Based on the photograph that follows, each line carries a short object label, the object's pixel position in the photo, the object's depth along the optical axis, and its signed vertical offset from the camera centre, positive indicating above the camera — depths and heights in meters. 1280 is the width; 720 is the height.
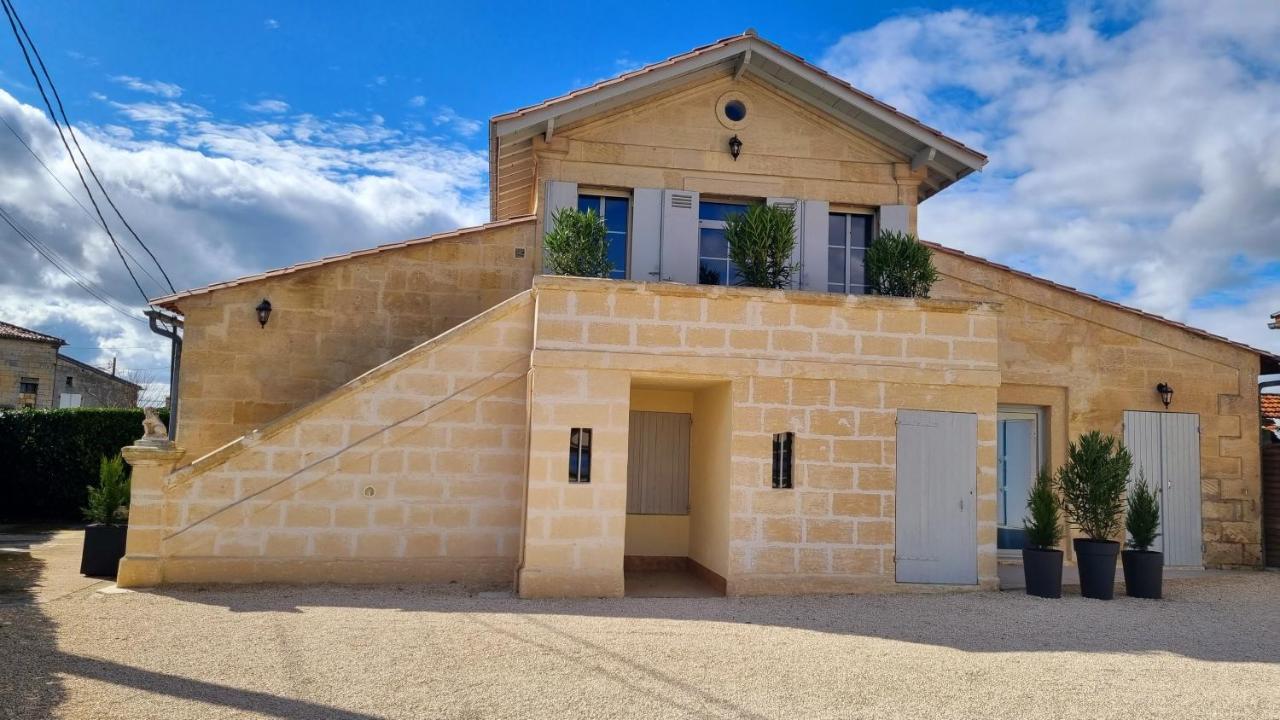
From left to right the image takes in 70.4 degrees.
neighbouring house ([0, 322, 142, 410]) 28.05 +1.48
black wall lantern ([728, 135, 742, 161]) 11.90 +3.85
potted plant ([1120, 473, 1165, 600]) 9.45 -1.03
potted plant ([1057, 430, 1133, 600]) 9.24 -0.52
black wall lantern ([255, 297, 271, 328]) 11.19 +1.42
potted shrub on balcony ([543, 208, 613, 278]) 9.85 +2.08
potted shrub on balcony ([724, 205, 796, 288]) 9.98 +2.18
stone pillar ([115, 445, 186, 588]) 8.52 -0.90
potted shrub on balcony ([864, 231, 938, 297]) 10.24 +2.03
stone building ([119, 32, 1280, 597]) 8.79 +0.32
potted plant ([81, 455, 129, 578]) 9.33 -1.08
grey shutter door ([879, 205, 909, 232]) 12.13 +3.07
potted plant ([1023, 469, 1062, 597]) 9.19 -0.98
